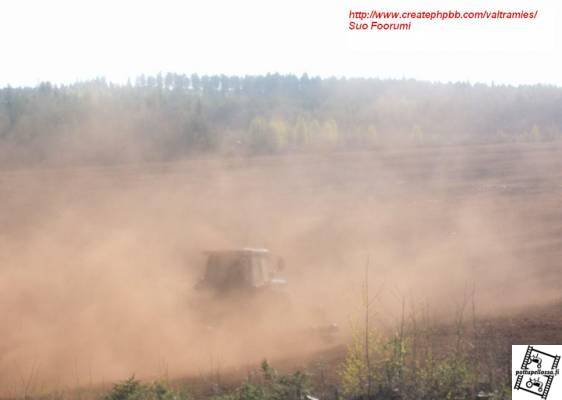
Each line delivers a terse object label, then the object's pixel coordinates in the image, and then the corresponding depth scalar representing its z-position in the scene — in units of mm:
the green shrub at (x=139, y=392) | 18031
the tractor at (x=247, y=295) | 32000
